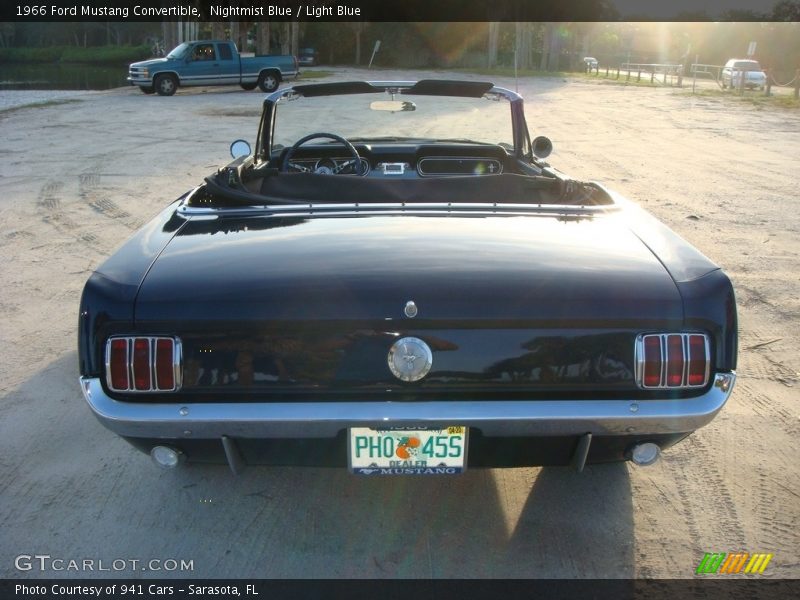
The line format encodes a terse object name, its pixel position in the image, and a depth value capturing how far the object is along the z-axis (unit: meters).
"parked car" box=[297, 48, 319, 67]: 42.09
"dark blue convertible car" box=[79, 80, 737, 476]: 2.14
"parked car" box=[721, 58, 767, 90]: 28.06
